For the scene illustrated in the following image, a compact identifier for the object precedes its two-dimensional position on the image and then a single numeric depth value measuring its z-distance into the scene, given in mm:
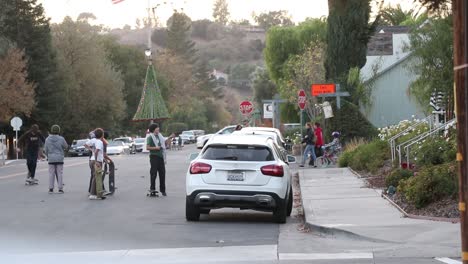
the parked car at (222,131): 55081
